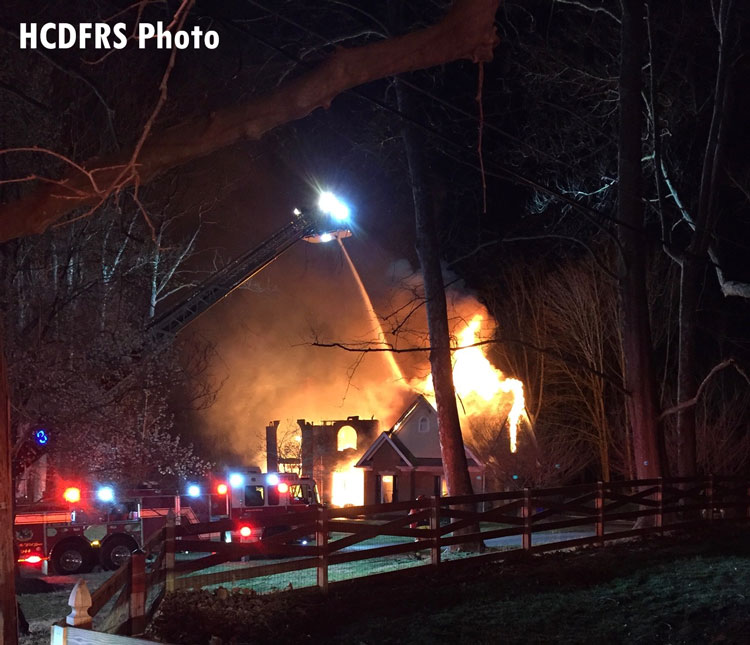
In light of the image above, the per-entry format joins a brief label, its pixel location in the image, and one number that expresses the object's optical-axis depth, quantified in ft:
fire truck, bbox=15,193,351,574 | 63.62
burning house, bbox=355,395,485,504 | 120.88
